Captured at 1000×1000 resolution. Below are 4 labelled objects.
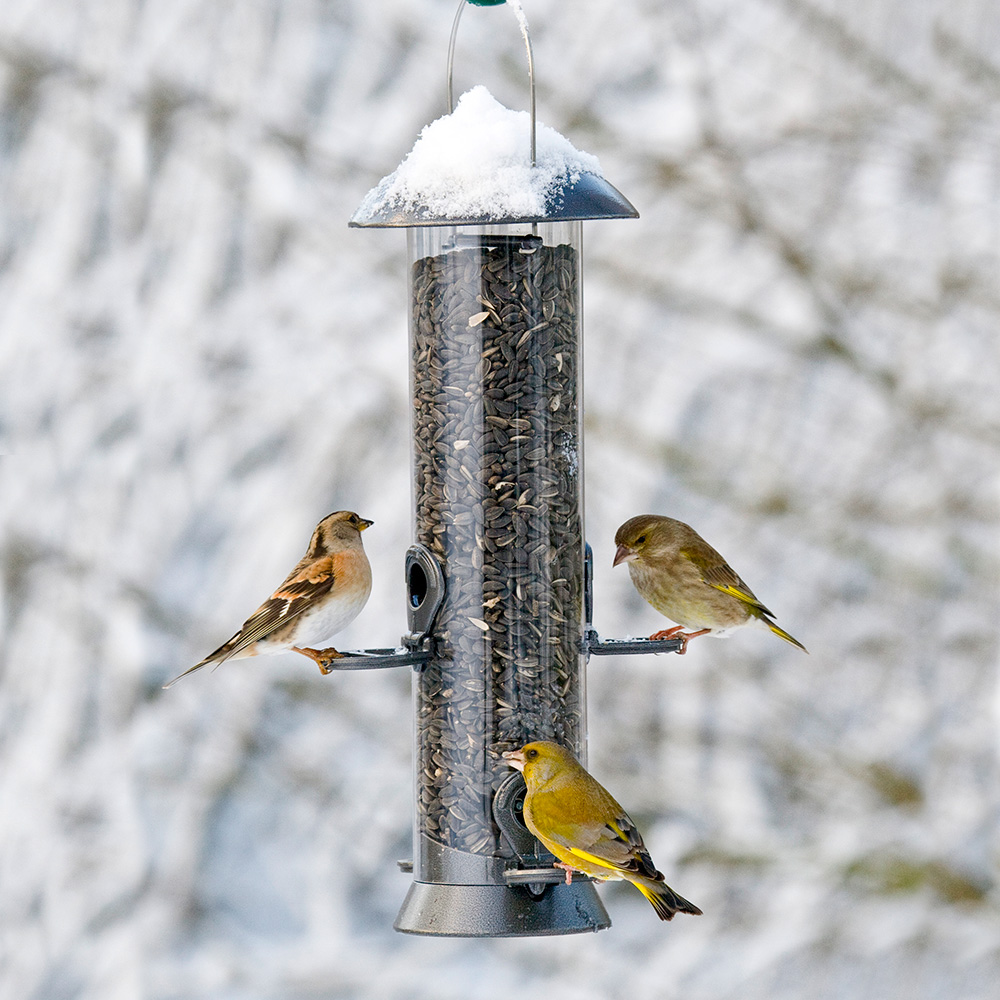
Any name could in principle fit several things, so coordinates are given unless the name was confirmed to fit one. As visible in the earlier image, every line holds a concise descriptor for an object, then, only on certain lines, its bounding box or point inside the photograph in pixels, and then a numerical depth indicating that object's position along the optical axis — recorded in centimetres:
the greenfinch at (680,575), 779
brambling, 705
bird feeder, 680
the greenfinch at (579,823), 609
